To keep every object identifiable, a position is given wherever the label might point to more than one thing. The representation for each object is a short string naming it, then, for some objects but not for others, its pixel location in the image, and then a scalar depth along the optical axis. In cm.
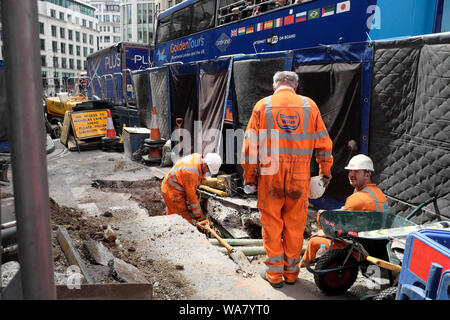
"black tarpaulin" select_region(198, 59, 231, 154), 718
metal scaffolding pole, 100
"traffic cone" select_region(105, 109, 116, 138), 1114
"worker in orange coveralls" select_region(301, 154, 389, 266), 330
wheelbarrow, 272
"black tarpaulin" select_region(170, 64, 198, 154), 858
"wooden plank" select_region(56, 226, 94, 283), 257
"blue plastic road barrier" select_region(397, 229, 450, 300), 179
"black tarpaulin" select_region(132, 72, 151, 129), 1134
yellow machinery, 1582
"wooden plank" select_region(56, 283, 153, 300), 192
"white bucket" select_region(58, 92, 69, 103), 1628
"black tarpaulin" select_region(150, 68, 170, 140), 998
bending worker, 494
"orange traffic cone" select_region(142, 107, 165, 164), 920
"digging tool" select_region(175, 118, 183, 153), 900
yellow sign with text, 1112
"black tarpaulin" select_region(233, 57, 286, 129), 568
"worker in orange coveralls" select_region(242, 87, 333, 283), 330
